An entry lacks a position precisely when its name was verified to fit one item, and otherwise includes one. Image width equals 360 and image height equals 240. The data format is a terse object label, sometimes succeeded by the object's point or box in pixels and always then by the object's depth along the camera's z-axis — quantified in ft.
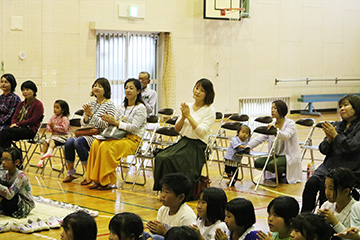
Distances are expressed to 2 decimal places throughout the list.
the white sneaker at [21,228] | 18.37
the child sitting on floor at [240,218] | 13.03
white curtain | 44.91
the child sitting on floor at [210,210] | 13.98
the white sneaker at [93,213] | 20.12
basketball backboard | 48.80
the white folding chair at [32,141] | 27.81
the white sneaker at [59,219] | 19.29
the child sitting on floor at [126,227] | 11.84
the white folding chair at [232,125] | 27.27
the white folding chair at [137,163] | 25.05
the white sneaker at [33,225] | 18.57
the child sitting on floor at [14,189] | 18.85
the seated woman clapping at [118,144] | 24.73
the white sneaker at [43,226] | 18.69
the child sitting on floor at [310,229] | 11.59
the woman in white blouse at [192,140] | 22.49
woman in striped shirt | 25.53
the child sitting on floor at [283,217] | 13.11
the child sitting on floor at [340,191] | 14.70
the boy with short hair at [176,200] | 14.83
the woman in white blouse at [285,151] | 25.80
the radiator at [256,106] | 52.80
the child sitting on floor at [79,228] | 11.64
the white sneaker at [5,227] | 18.38
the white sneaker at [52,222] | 18.92
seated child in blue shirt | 25.72
